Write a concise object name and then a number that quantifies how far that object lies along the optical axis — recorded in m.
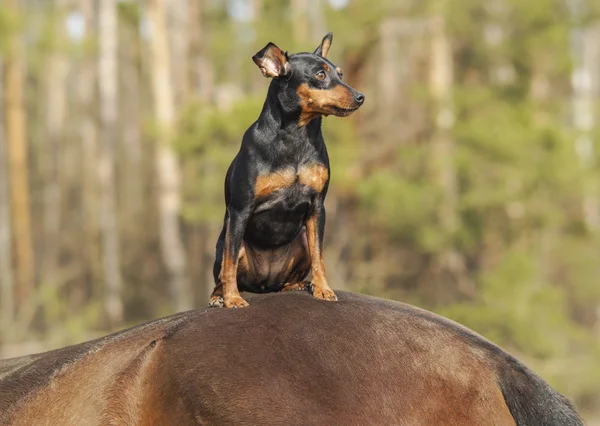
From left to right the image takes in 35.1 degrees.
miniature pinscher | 3.68
